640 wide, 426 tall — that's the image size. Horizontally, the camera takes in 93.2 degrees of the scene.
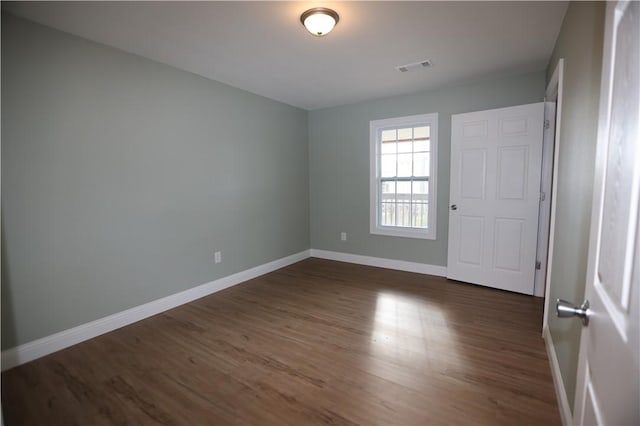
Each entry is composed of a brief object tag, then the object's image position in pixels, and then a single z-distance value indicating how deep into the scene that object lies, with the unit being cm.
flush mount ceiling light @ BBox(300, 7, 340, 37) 208
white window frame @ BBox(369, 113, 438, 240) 399
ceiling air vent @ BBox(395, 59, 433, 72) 302
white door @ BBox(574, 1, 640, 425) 53
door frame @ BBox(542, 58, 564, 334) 227
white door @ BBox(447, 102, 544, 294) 326
